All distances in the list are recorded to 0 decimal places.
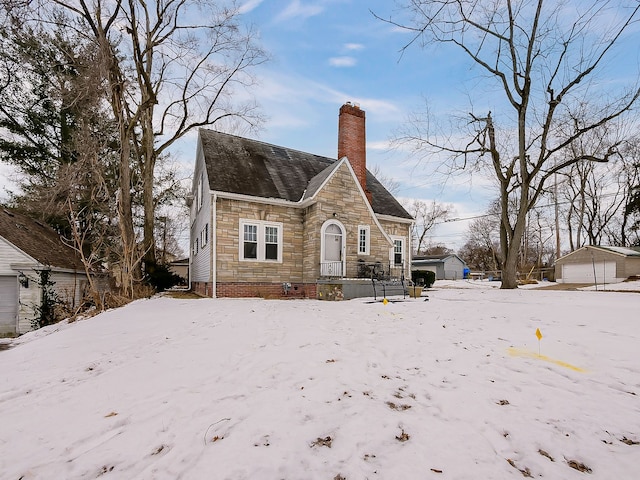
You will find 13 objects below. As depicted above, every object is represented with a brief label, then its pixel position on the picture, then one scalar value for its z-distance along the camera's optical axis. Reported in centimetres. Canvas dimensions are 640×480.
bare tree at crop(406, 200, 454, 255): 4529
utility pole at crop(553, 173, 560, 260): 3219
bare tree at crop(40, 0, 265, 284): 1474
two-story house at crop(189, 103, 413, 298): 1265
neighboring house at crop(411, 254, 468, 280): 4062
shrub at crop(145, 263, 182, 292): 1717
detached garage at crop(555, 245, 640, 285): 2266
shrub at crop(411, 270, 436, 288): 2148
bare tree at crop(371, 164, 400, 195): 3738
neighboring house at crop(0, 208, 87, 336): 1292
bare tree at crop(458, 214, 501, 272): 4541
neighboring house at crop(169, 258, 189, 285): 3922
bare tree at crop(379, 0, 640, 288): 1342
